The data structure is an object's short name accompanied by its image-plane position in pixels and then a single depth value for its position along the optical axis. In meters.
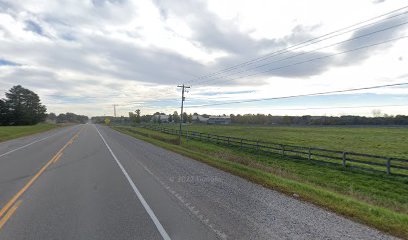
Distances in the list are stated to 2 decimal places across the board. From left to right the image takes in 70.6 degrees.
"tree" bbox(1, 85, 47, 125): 96.56
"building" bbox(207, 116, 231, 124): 185.43
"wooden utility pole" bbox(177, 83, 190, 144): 39.69
